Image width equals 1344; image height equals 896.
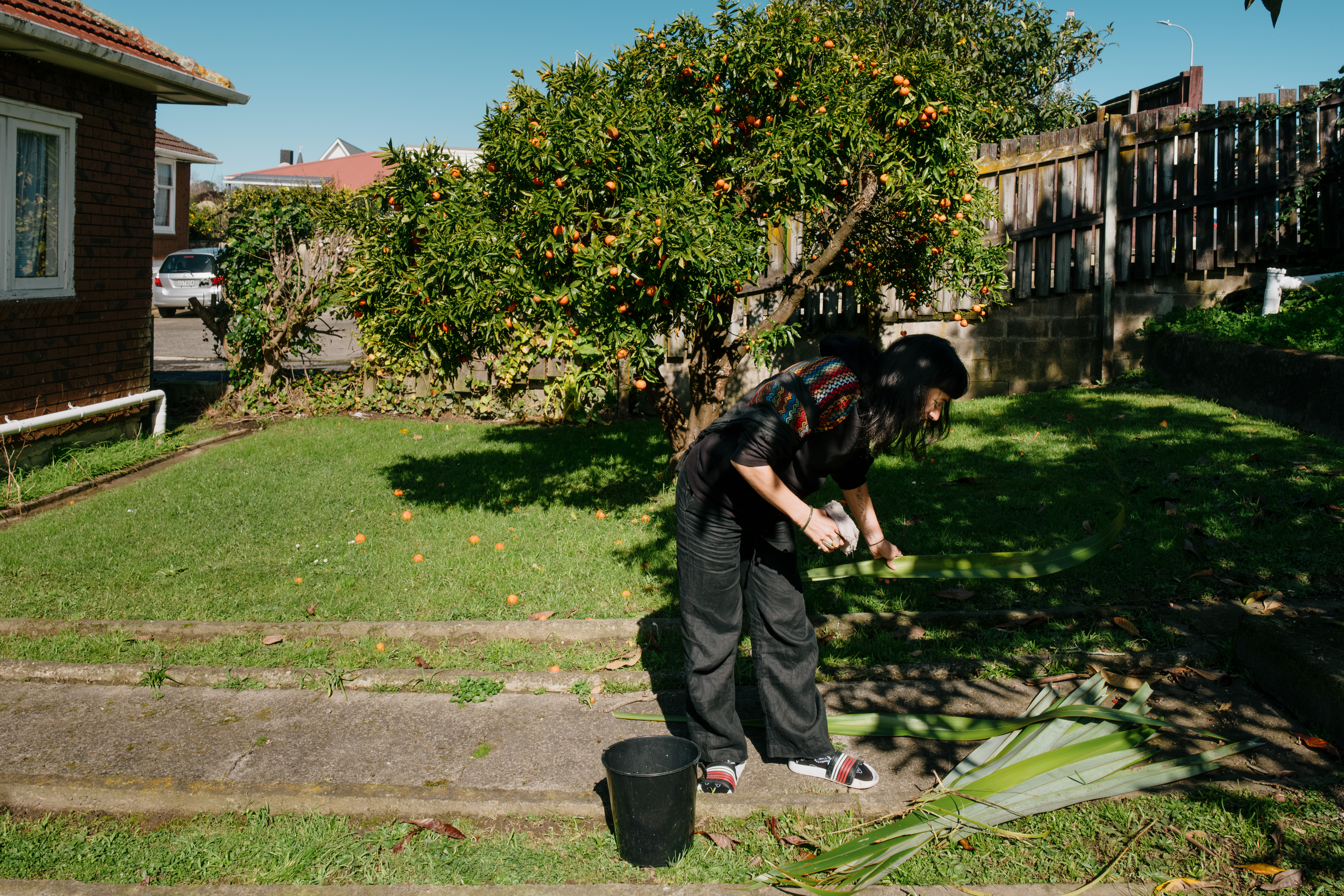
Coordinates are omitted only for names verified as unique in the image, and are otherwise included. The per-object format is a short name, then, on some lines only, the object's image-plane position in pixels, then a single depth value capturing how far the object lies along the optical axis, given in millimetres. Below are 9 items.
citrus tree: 5523
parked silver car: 24438
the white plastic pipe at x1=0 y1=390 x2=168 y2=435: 8047
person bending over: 3268
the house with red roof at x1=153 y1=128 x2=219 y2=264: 28359
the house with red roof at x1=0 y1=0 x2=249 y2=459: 8219
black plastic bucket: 3123
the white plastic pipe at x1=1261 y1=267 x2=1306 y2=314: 8742
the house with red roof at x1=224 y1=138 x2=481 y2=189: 42344
